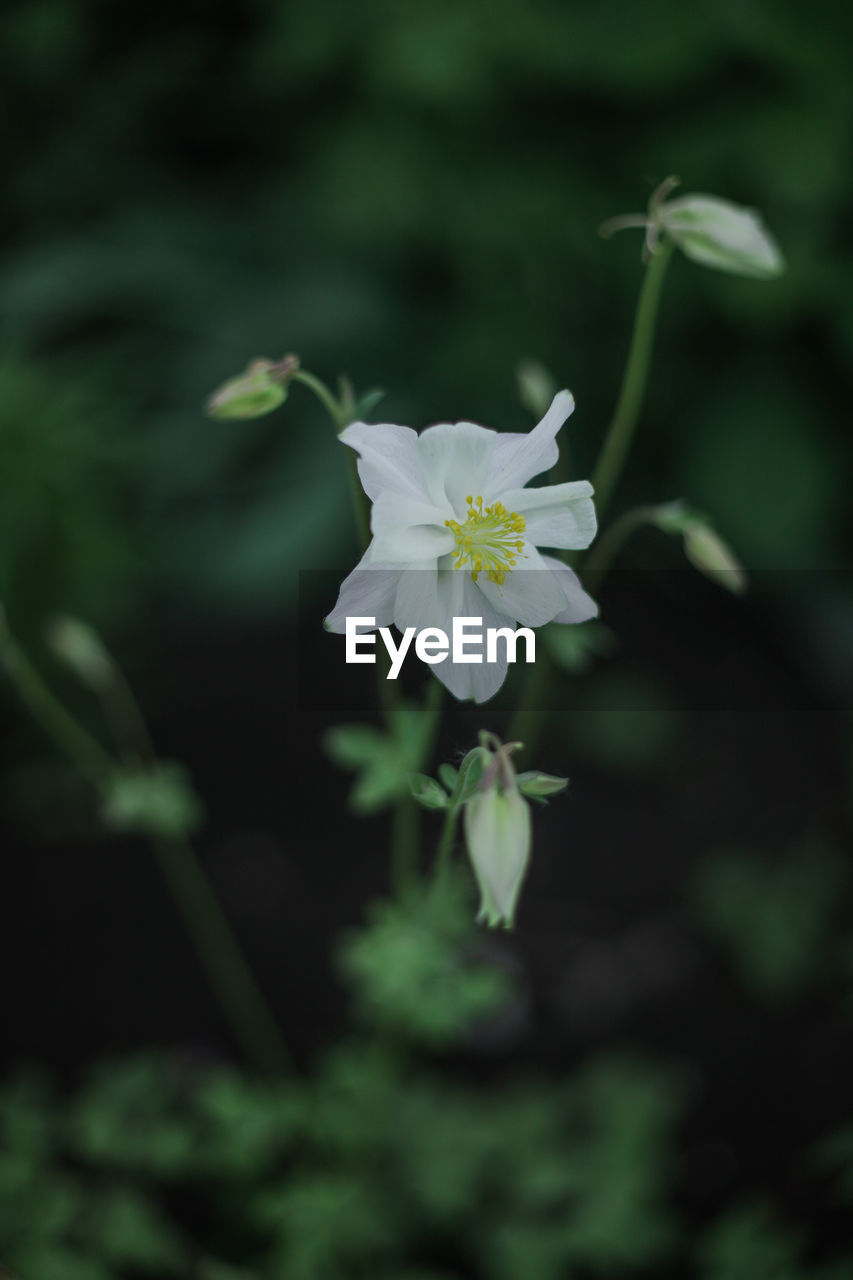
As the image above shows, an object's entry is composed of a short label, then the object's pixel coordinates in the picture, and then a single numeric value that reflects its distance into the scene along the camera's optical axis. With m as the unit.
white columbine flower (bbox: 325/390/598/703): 0.47
